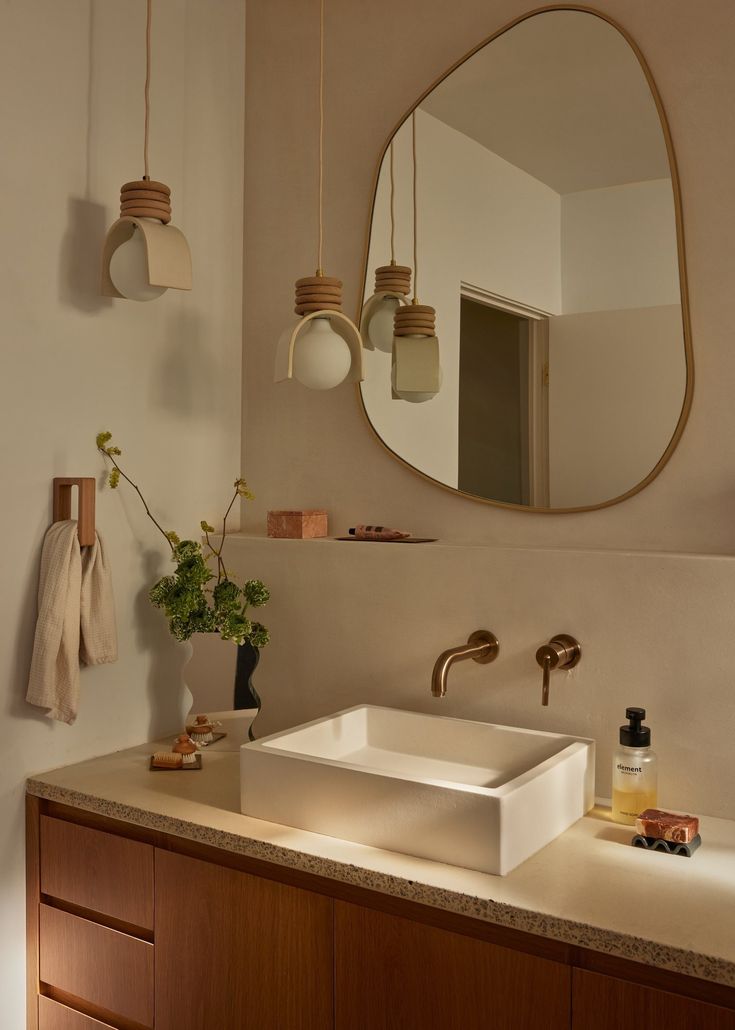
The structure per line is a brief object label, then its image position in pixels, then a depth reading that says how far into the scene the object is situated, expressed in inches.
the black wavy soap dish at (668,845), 53.7
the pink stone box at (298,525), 80.1
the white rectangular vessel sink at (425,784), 51.9
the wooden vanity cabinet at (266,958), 46.5
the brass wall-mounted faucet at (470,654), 61.5
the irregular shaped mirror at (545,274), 65.9
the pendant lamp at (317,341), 66.4
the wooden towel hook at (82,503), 69.5
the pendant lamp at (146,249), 67.0
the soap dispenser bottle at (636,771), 59.0
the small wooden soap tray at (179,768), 70.5
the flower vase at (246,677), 76.8
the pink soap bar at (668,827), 53.9
